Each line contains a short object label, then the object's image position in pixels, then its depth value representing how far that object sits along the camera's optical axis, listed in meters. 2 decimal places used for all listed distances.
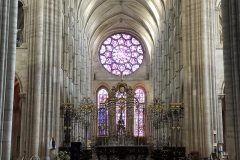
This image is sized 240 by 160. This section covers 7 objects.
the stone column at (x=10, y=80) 13.88
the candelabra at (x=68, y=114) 30.44
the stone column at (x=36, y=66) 24.98
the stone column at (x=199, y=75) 26.47
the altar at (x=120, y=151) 30.34
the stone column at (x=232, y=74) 16.61
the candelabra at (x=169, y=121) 30.87
